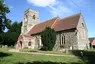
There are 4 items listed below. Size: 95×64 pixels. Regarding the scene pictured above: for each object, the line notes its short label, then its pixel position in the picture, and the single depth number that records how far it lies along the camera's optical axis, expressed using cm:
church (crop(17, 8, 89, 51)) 1534
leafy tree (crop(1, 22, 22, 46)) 2482
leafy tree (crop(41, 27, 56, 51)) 1575
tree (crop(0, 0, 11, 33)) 744
